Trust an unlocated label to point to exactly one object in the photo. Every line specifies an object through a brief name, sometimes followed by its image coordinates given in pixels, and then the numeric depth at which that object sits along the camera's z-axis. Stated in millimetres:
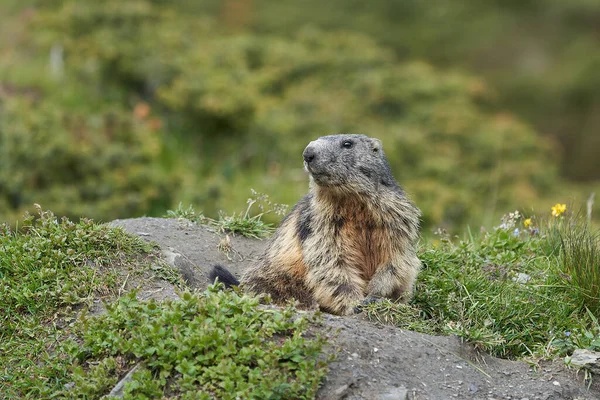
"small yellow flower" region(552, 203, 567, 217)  13312
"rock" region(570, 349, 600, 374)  9969
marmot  10742
